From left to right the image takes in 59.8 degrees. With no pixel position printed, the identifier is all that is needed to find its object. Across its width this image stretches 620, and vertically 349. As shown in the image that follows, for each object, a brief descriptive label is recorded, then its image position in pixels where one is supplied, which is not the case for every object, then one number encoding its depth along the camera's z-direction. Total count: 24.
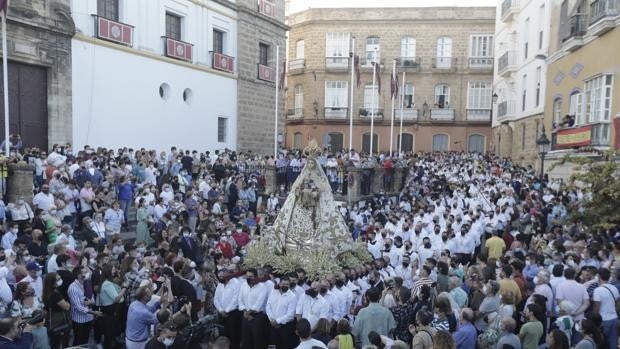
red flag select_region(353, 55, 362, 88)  27.21
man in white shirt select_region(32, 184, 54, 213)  11.68
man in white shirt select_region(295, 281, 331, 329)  8.14
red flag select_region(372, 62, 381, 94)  27.95
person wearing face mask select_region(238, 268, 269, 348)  8.65
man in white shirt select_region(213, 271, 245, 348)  8.90
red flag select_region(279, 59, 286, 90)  26.80
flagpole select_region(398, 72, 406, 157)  37.33
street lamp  16.05
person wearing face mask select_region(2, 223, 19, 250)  9.58
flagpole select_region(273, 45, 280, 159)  23.66
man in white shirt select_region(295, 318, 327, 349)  6.24
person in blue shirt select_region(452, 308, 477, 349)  6.37
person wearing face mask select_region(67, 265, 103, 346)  7.81
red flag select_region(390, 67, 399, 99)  27.90
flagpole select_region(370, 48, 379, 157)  40.88
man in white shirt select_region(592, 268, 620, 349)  7.47
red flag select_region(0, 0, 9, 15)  13.66
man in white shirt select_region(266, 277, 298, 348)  8.43
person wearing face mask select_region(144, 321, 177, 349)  6.10
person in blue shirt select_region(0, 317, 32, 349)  5.68
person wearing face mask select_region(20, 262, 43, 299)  7.85
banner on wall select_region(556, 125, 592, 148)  19.38
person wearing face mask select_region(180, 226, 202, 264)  11.13
